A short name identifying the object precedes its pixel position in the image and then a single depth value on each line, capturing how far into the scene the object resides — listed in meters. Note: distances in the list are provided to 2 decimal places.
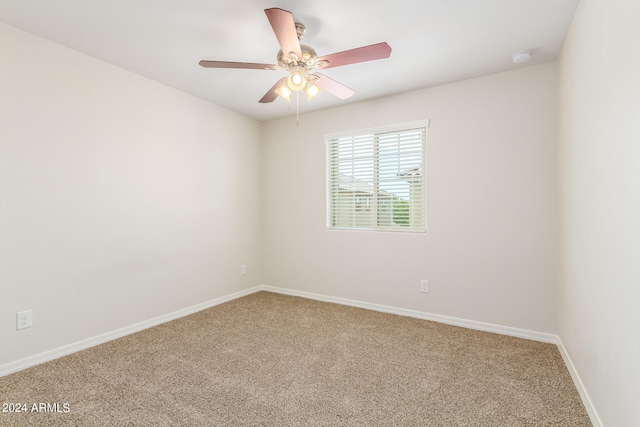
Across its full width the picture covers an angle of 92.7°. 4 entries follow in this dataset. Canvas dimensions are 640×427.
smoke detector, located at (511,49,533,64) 2.45
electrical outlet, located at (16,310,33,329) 2.19
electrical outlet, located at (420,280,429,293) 3.23
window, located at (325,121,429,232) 3.34
